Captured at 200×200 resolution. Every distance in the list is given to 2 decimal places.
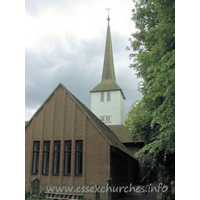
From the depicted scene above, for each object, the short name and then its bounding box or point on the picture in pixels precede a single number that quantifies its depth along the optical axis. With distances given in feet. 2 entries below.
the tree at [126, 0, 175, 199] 25.64
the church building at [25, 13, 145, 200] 47.67
